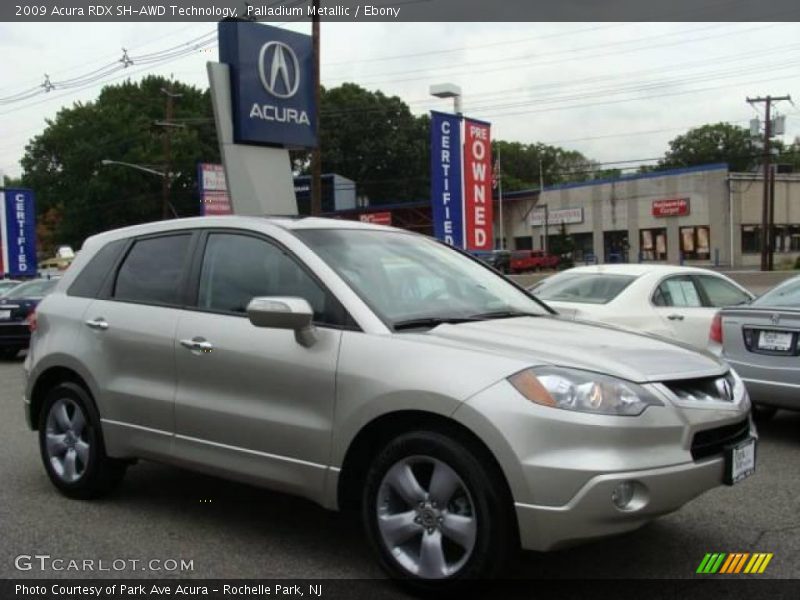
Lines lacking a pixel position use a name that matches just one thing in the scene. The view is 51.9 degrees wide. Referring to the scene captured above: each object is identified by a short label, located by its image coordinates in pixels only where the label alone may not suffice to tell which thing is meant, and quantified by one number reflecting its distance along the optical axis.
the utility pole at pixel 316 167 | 19.23
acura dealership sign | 13.64
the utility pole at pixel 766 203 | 44.53
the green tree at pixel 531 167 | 104.25
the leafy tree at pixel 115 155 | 65.75
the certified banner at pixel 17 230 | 32.41
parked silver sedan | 6.40
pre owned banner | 18.77
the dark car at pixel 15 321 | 14.48
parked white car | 8.60
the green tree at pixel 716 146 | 92.31
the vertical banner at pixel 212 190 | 35.12
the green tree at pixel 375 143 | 77.31
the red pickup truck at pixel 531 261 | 54.06
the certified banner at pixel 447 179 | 18.17
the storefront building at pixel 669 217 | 52.44
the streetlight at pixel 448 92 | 19.89
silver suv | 3.31
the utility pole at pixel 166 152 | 40.52
